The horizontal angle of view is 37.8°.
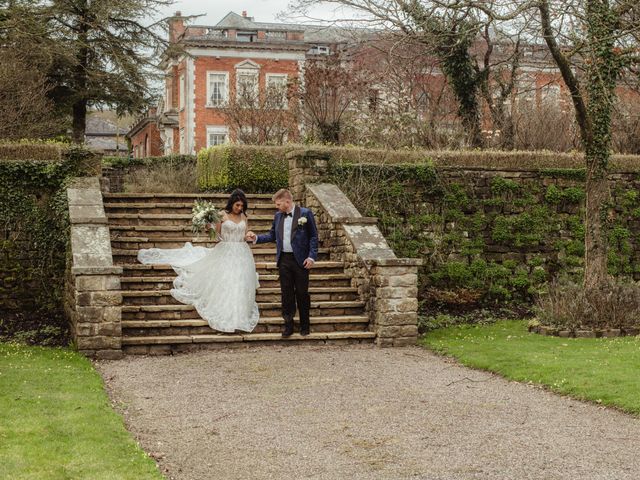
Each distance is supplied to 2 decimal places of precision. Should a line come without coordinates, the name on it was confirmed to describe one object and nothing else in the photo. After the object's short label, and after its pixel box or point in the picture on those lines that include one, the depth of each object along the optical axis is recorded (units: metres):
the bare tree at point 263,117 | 27.16
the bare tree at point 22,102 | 25.84
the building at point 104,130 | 72.00
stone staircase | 12.34
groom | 12.55
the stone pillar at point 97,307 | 11.67
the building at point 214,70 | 47.62
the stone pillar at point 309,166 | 16.30
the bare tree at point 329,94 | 25.08
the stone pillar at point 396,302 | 12.82
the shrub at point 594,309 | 13.48
